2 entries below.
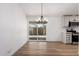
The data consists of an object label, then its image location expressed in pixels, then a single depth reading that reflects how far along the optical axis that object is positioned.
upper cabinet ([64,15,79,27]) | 4.31
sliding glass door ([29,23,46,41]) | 4.71
